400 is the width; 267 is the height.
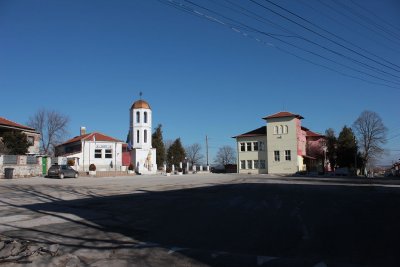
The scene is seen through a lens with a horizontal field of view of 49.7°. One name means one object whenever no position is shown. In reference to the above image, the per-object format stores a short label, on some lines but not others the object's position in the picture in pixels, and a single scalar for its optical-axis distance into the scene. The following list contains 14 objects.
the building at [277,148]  76.31
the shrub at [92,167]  56.29
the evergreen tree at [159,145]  85.72
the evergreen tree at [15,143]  46.59
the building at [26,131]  49.85
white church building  66.62
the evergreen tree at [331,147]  87.44
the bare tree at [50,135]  83.50
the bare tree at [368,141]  90.56
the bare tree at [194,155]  140.75
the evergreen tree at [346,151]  86.12
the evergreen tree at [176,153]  97.97
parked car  44.06
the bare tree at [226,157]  149.00
